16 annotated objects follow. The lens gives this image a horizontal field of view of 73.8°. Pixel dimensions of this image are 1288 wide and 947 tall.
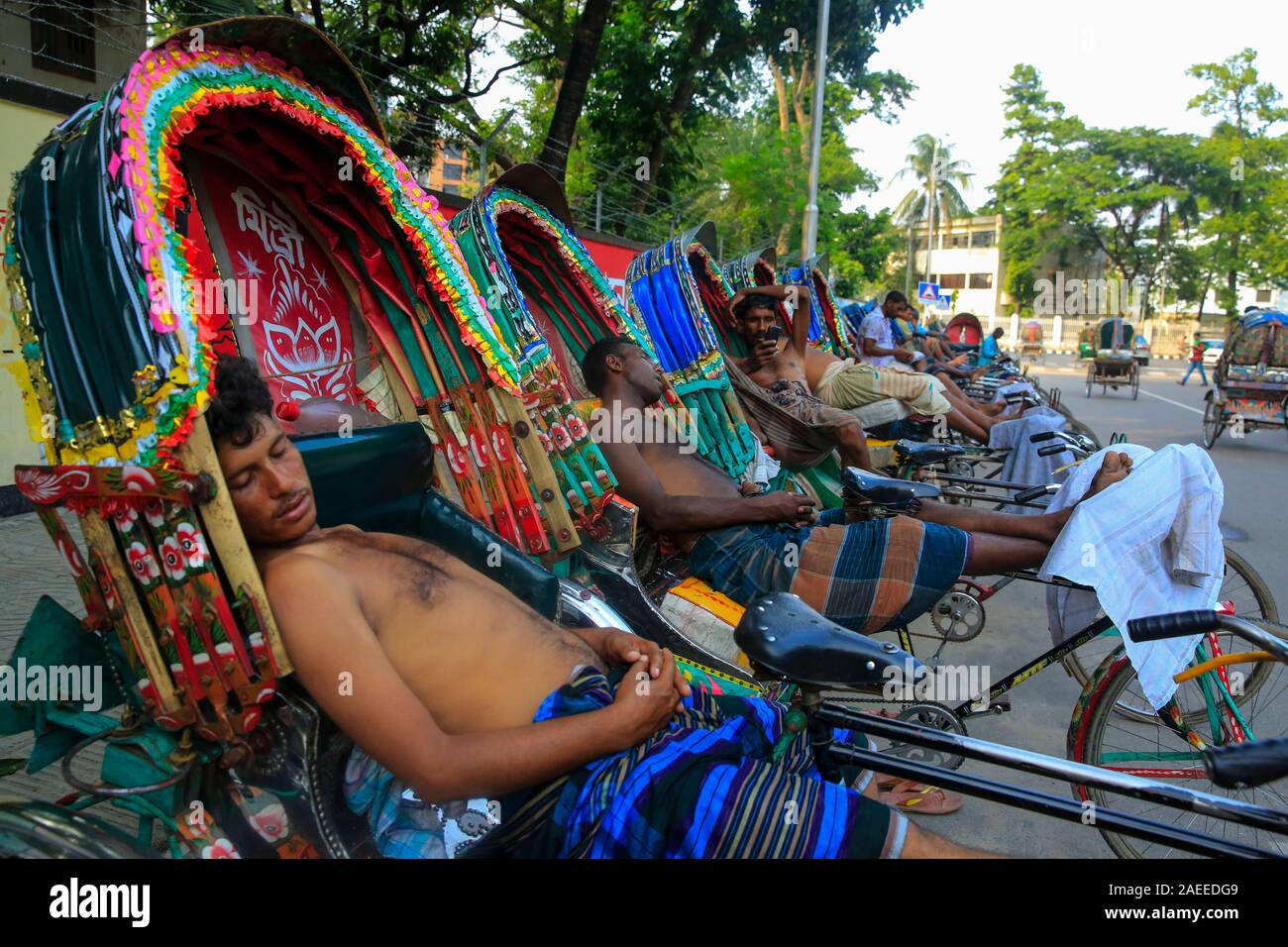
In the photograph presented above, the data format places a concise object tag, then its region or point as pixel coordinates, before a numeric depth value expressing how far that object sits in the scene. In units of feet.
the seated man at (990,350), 37.73
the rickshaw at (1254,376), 34.14
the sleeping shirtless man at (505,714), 4.76
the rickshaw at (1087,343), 65.11
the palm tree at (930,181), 136.67
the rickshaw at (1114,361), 55.83
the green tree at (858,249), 78.59
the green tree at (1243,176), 99.04
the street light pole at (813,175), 45.65
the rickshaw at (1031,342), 68.18
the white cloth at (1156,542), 7.91
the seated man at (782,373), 14.55
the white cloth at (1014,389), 21.13
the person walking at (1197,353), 66.13
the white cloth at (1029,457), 13.99
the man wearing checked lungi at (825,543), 8.88
